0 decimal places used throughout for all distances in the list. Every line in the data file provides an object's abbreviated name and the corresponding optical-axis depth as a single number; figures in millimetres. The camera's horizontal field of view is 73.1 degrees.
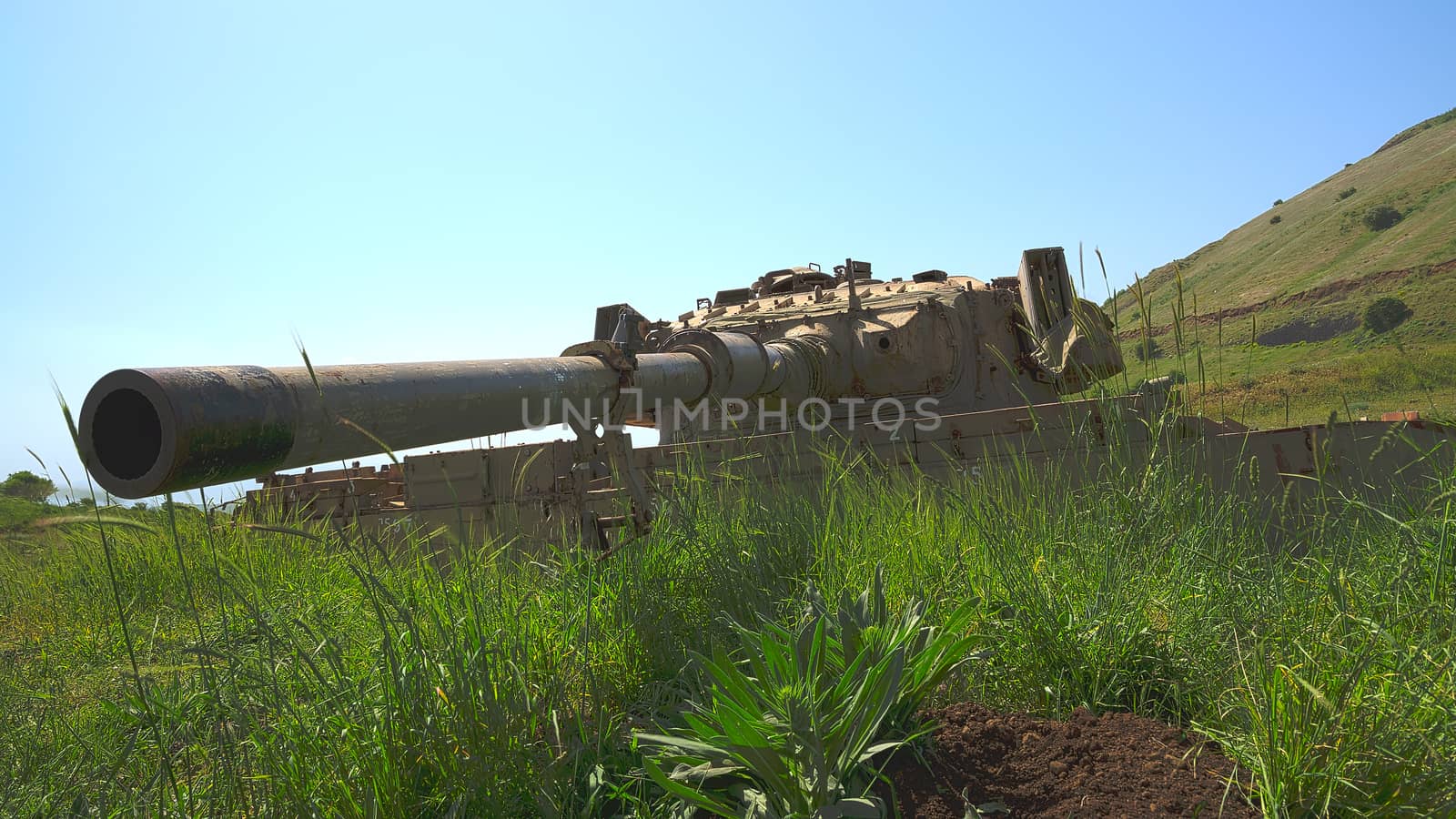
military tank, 2201
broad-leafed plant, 2039
